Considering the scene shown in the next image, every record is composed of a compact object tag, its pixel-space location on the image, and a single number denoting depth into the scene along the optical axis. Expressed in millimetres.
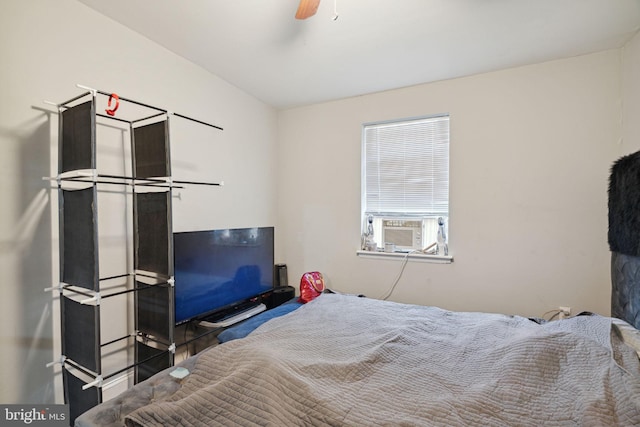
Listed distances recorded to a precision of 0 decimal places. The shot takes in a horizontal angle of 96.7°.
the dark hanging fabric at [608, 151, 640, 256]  1609
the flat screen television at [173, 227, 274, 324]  2012
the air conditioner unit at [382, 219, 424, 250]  2887
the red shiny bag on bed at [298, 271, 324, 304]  2904
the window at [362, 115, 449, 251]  2775
